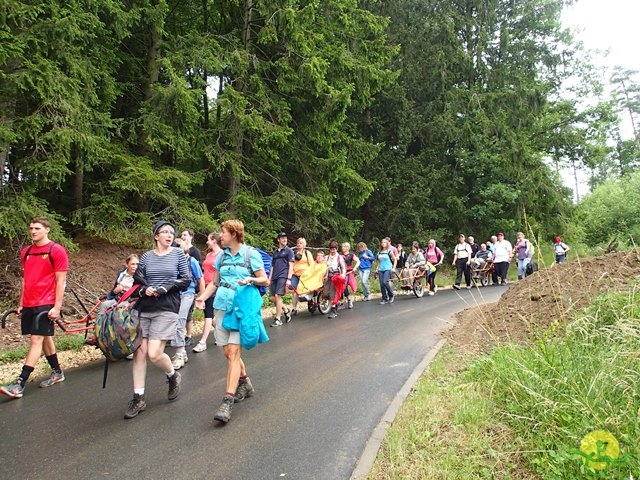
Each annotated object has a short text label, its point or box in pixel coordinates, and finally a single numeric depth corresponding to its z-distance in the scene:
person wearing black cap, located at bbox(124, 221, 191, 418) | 4.57
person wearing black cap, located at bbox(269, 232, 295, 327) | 9.61
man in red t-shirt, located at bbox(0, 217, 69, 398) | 5.24
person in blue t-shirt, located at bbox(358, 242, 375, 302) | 13.96
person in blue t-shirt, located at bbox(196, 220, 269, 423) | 4.53
